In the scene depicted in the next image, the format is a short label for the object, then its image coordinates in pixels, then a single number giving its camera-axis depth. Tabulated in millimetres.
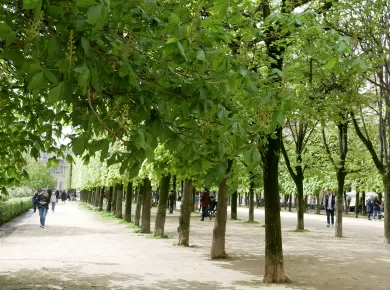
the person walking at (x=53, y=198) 41184
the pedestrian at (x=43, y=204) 23922
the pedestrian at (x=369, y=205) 43794
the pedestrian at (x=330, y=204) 27777
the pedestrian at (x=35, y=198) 28078
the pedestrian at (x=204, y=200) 31719
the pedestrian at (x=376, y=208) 42188
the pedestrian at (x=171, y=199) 42438
